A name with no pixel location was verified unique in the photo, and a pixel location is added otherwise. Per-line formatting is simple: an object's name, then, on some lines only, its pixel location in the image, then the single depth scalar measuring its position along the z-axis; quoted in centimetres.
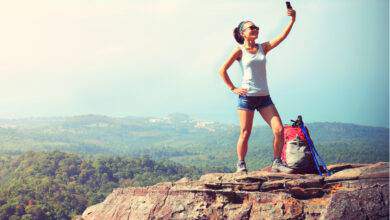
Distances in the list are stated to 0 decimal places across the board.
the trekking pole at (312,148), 973
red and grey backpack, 965
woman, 932
